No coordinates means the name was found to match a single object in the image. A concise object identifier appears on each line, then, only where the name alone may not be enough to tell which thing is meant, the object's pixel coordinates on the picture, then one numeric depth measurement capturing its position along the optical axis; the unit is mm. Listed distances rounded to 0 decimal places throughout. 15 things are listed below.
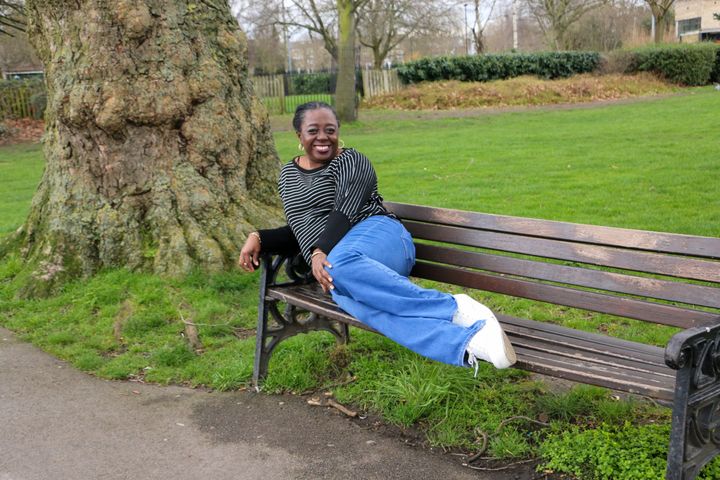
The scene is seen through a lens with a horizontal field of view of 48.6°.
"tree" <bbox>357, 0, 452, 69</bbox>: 38719
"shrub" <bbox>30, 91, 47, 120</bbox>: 25109
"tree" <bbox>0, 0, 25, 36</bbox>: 19023
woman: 3279
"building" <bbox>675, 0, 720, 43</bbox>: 63219
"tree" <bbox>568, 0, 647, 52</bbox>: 47031
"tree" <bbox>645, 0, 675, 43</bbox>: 37722
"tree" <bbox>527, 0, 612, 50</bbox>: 39375
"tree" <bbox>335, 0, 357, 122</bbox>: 21391
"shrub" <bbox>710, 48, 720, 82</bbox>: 32875
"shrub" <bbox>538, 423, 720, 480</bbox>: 3230
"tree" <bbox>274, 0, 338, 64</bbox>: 37281
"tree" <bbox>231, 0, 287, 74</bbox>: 38844
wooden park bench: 2756
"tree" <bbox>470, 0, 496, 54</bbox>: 41875
